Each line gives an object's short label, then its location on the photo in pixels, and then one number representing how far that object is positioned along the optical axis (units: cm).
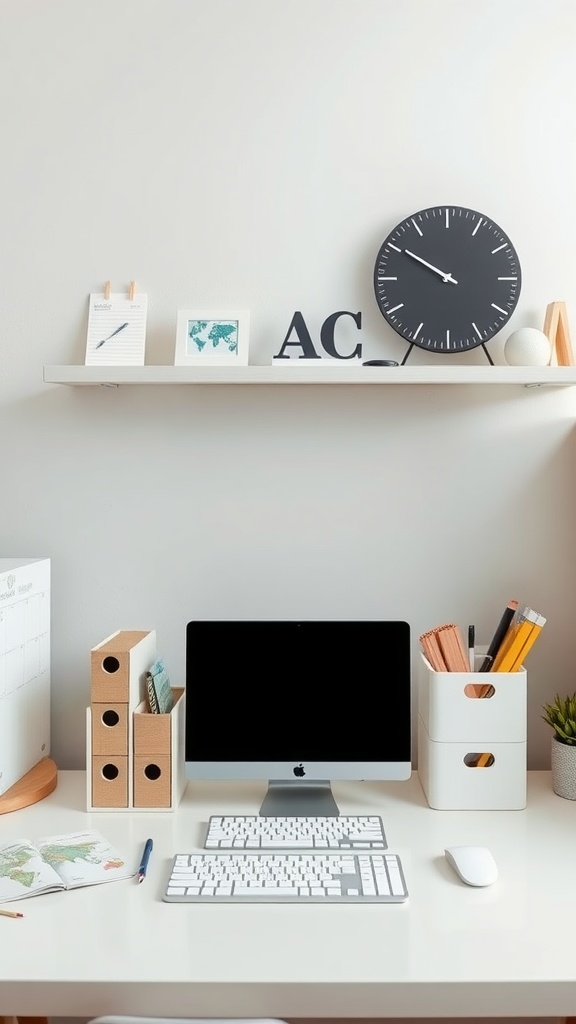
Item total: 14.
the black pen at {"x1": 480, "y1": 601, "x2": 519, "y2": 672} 164
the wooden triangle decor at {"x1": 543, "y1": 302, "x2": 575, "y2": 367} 172
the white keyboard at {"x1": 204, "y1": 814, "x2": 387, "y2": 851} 137
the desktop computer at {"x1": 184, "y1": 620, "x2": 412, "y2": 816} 156
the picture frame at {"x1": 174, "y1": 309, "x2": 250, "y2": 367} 172
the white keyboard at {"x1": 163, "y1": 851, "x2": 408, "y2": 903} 121
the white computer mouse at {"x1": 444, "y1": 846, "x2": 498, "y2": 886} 126
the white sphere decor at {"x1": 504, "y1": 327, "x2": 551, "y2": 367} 166
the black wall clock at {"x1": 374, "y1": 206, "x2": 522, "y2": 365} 173
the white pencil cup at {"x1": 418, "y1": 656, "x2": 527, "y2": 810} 156
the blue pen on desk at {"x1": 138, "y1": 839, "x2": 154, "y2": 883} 128
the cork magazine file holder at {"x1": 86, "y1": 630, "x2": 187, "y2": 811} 156
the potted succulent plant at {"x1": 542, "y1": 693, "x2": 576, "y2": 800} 160
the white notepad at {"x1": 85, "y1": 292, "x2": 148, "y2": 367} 175
